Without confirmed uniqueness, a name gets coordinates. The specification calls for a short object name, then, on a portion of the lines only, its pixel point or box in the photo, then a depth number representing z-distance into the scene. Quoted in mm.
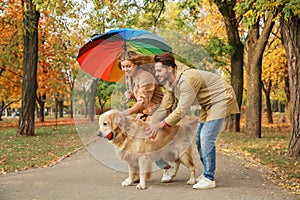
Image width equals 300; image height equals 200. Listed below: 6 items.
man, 6863
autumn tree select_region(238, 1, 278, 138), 19172
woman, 7211
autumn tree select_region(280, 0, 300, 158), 11367
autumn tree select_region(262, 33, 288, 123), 31359
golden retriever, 6742
